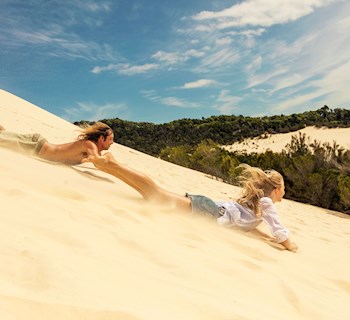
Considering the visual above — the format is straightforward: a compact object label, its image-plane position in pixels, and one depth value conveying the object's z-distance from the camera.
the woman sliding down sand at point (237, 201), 3.76
